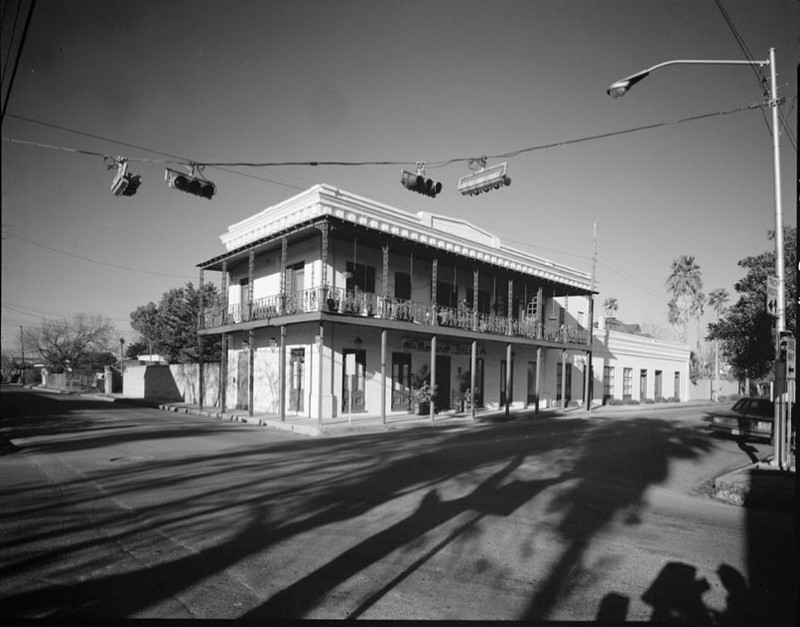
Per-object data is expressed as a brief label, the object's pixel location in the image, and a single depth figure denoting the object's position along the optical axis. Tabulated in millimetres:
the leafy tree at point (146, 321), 49125
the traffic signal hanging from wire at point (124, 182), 10180
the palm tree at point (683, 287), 54156
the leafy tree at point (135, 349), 69375
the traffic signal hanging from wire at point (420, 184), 10898
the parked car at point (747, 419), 15312
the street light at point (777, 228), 9664
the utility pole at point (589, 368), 28234
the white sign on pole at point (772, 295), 10430
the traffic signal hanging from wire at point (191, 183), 10562
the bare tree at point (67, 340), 64625
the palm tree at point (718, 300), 47062
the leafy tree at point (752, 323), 18203
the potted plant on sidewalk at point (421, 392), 20766
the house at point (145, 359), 61131
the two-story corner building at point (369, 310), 19812
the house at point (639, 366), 35625
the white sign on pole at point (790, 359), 10109
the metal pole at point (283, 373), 18391
